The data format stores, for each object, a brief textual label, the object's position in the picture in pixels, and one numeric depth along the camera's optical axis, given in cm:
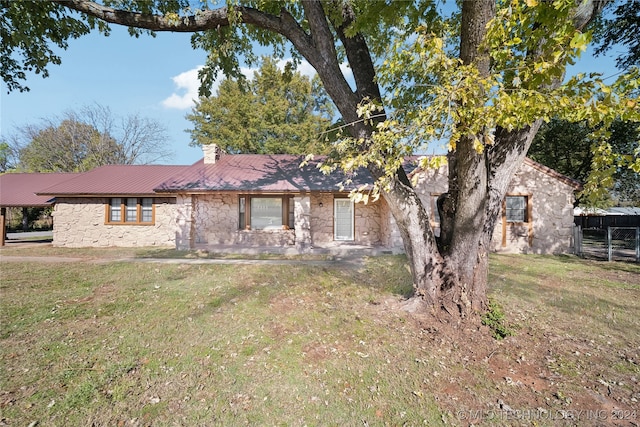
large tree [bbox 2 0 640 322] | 293
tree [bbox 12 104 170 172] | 2611
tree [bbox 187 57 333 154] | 2503
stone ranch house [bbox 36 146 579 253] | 1166
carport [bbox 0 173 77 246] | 1404
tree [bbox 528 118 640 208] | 1555
